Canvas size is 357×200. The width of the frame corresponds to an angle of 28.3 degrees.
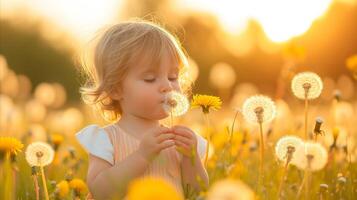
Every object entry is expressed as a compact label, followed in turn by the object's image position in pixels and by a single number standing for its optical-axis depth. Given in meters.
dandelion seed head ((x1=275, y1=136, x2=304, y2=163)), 2.65
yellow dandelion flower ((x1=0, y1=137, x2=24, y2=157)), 2.91
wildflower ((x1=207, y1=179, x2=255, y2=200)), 1.35
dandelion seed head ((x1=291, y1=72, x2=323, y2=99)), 3.18
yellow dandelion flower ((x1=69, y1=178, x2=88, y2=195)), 3.43
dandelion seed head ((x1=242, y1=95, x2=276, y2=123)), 3.05
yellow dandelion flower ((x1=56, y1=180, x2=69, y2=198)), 3.19
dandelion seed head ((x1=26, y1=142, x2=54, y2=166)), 3.06
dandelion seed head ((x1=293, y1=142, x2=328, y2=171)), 2.43
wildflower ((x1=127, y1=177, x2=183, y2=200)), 1.25
